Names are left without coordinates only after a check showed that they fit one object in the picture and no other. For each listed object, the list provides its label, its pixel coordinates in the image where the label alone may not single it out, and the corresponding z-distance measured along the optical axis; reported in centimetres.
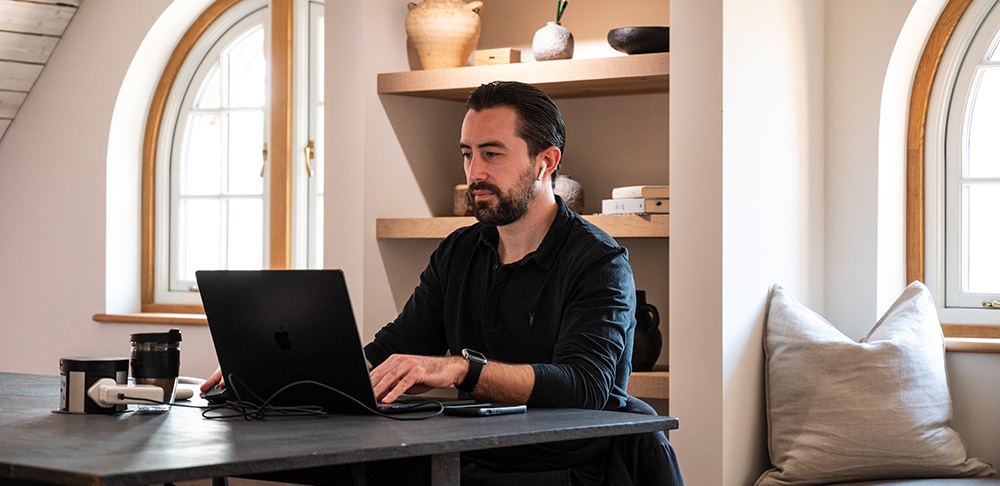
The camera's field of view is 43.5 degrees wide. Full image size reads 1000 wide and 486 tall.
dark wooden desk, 151
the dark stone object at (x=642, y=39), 375
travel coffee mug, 225
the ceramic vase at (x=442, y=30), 412
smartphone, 206
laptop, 204
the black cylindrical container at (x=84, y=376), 218
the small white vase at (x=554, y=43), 394
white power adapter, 213
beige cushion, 343
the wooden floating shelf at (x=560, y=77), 374
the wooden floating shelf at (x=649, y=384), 368
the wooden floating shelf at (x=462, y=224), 369
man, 223
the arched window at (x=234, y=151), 511
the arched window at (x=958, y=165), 391
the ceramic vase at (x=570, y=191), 399
